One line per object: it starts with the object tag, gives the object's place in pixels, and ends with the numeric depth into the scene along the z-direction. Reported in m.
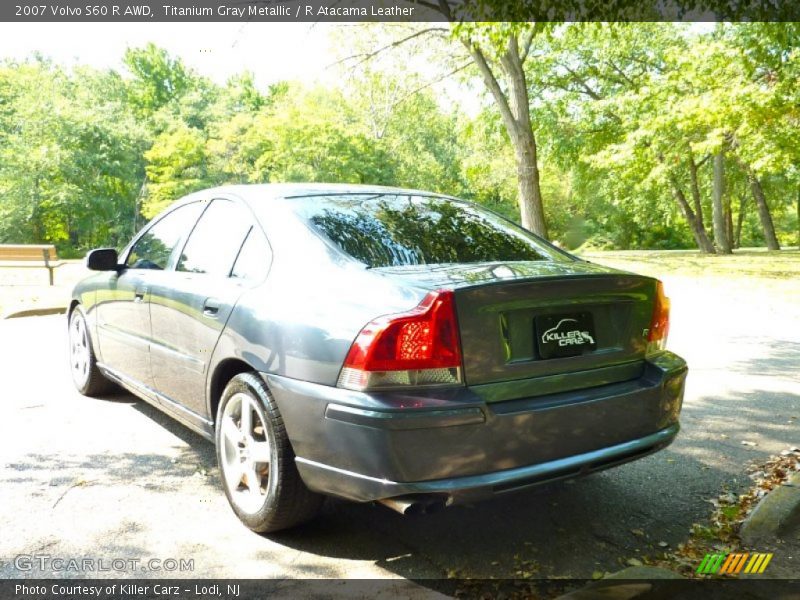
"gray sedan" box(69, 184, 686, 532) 2.70
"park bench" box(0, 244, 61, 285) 14.73
